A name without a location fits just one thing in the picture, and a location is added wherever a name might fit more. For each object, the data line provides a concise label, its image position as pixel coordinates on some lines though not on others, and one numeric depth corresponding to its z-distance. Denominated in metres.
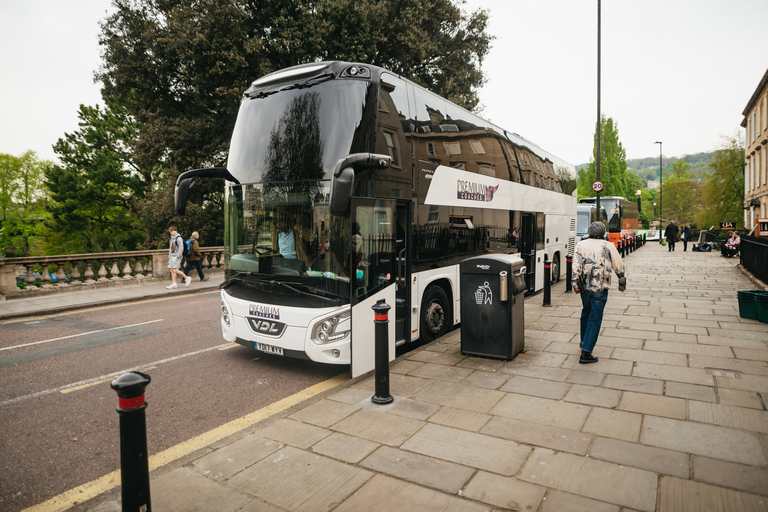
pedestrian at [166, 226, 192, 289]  14.30
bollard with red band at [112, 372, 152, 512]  2.55
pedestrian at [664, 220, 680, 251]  30.28
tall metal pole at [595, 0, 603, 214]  23.03
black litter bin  5.94
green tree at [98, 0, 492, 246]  18.80
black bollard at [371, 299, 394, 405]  4.52
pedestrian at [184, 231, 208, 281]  15.46
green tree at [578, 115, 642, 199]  69.00
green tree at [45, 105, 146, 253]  37.56
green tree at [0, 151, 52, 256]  40.91
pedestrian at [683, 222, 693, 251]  31.72
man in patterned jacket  5.80
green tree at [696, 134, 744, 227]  43.84
